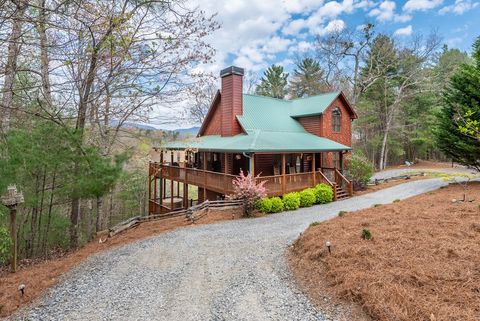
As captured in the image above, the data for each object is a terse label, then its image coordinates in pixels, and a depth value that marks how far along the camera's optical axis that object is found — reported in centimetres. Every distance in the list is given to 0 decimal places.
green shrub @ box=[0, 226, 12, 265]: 767
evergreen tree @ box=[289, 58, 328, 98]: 3838
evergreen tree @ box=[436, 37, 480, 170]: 1466
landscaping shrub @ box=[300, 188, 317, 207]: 1430
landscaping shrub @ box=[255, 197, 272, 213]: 1270
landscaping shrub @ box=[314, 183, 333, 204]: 1503
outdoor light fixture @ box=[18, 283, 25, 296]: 585
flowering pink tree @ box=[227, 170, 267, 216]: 1227
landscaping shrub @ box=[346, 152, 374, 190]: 1948
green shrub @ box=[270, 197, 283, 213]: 1296
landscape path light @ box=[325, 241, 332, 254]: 627
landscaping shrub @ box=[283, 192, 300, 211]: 1355
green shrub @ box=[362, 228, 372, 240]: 655
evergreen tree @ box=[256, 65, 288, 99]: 4056
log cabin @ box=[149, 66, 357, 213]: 1457
